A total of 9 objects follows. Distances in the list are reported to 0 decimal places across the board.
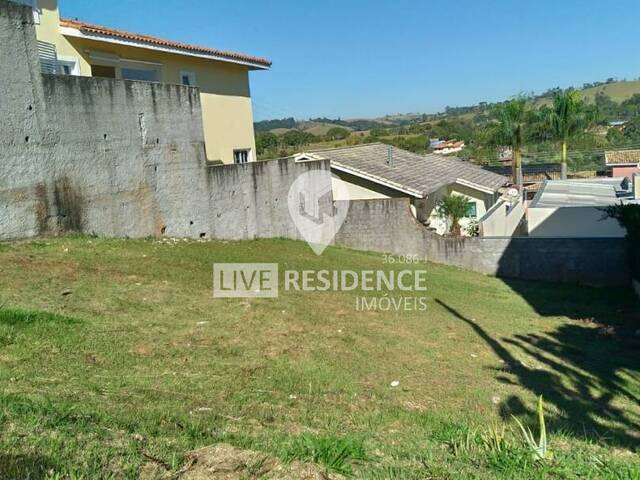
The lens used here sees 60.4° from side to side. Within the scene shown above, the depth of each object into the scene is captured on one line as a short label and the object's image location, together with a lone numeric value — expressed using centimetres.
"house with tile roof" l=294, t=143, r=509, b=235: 1745
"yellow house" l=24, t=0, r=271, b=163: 1330
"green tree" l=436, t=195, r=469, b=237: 1797
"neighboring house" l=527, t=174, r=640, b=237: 1567
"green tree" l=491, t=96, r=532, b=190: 3372
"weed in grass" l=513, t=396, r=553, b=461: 371
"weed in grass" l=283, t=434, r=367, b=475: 349
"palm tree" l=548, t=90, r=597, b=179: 3684
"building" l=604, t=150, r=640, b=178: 3900
